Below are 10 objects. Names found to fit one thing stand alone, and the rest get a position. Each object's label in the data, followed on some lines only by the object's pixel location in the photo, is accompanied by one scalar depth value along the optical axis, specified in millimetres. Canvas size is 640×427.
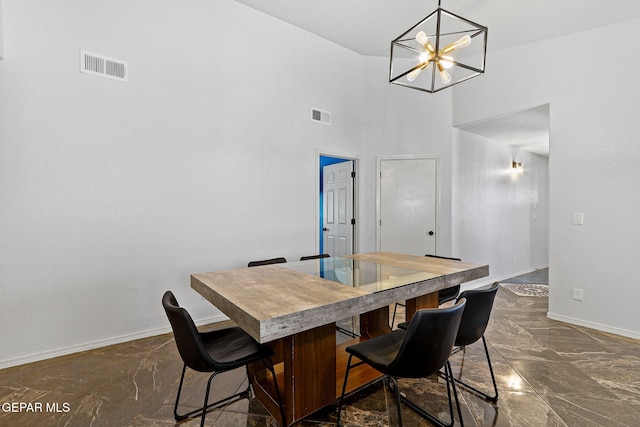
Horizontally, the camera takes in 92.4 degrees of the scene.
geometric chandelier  2105
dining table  1418
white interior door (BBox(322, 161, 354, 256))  4930
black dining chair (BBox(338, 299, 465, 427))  1438
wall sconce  5953
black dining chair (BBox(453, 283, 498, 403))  1832
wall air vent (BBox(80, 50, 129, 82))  2771
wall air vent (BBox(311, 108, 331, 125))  4269
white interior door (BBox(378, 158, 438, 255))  4668
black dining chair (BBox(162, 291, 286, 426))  1507
